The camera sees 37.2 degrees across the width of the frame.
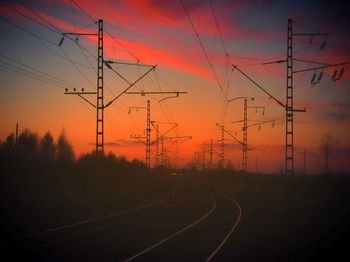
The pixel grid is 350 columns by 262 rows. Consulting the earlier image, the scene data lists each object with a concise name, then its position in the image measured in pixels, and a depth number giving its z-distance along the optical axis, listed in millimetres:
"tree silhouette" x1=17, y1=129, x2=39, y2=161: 157500
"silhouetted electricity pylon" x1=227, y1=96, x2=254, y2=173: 77125
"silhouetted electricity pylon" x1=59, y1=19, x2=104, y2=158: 42062
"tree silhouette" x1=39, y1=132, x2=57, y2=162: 190625
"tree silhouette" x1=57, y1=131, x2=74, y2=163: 186150
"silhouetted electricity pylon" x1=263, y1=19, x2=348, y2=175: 44156
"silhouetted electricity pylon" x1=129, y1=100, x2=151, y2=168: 76375
